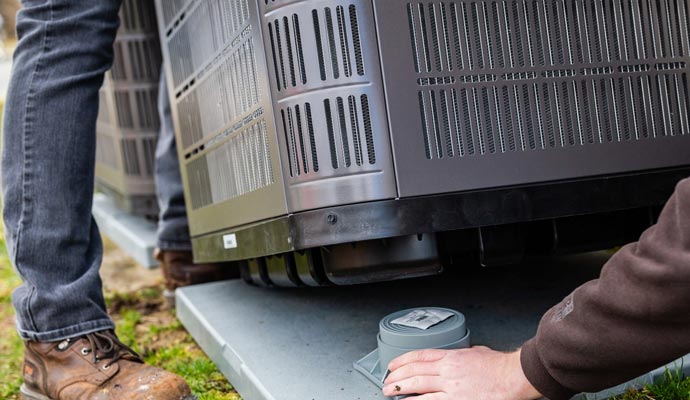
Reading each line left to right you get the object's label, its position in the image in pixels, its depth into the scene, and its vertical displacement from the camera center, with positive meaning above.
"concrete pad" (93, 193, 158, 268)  2.21 -0.04
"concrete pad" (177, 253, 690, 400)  1.10 -0.25
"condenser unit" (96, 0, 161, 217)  2.19 +0.37
